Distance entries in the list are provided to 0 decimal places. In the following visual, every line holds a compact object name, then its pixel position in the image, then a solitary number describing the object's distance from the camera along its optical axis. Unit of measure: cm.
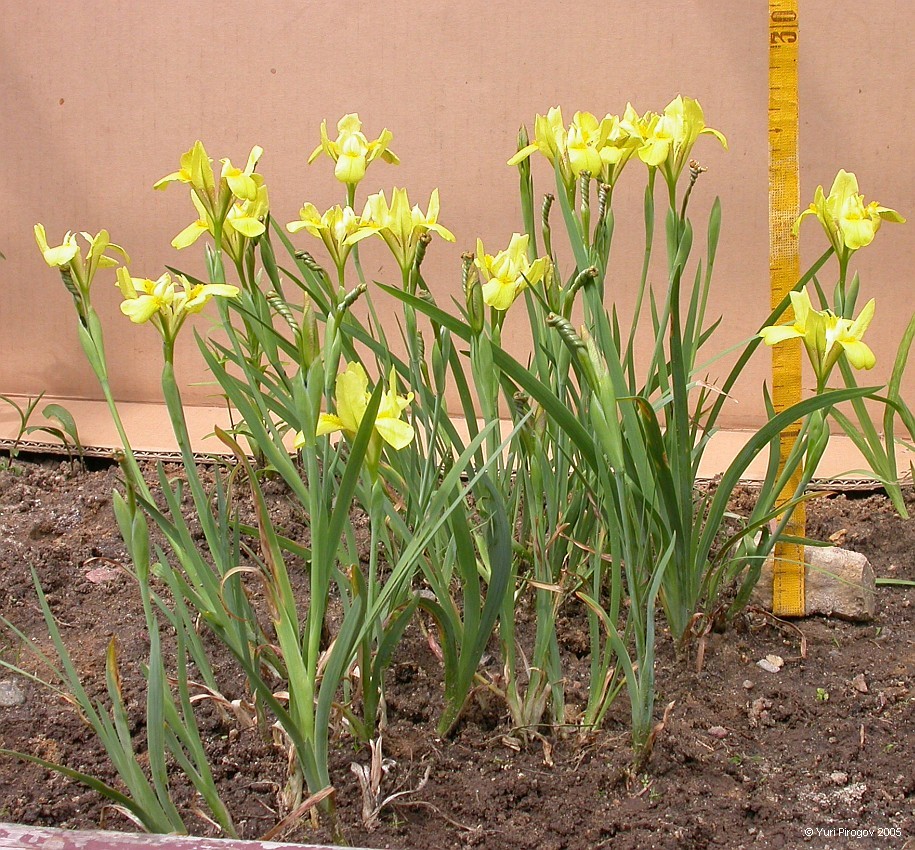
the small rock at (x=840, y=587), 125
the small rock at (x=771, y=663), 116
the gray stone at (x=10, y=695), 112
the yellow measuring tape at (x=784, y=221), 118
